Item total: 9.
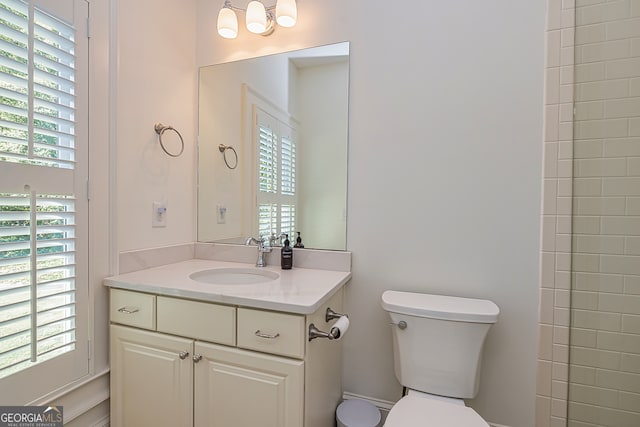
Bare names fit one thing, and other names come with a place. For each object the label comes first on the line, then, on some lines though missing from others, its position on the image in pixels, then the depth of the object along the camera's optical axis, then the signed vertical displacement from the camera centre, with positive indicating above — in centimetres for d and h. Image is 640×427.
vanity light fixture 159 +103
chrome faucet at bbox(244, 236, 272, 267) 170 -23
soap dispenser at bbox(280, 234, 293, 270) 164 -26
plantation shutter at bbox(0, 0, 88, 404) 104 +3
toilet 122 -57
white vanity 109 -57
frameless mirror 164 +35
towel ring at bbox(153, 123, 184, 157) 165 +42
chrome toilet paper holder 111 -45
